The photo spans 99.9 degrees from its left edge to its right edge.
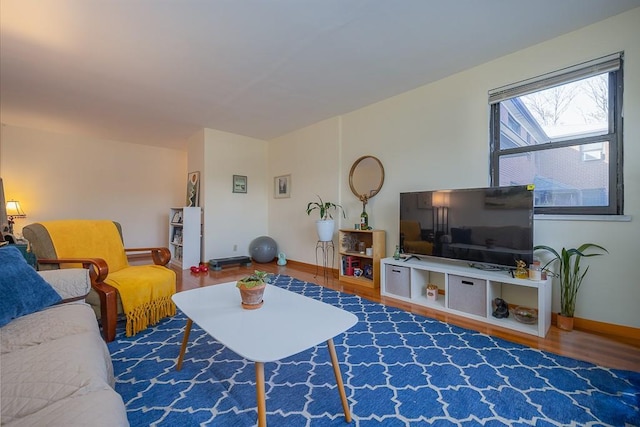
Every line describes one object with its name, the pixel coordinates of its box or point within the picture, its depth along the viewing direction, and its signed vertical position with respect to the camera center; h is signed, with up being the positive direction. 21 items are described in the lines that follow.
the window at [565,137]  2.11 +0.68
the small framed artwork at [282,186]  5.01 +0.51
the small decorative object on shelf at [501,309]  2.33 -0.83
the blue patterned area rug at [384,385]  1.27 -0.96
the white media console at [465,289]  2.15 -0.72
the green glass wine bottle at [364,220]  3.63 -0.09
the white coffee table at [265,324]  1.09 -0.55
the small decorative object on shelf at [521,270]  2.22 -0.46
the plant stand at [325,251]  4.32 -0.61
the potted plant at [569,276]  2.14 -0.51
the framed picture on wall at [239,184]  5.04 +0.56
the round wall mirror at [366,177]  3.64 +0.51
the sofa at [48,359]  0.77 -0.56
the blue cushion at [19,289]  1.25 -0.39
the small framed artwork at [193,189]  4.86 +0.43
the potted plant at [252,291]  1.53 -0.45
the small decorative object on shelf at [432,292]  2.79 -0.81
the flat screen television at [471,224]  2.30 -0.10
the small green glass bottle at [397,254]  3.12 -0.47
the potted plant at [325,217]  3.87 -0.07
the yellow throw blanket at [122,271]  2.11 -0.53
